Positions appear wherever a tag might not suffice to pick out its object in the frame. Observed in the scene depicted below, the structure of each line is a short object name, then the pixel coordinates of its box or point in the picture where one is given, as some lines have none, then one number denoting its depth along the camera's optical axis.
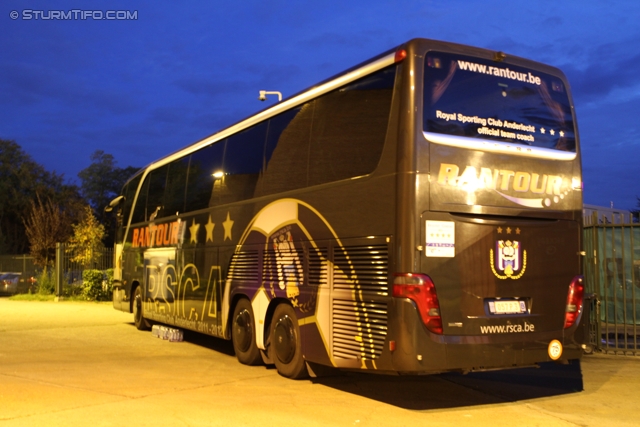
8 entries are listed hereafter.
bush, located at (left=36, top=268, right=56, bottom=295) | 27.95
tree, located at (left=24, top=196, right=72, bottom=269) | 32.03
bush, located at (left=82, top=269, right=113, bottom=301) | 25.78
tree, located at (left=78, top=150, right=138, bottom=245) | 65.62
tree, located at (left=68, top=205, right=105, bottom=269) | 27.39
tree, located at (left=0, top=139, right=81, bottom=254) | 55.03
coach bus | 7.32
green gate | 11.56
